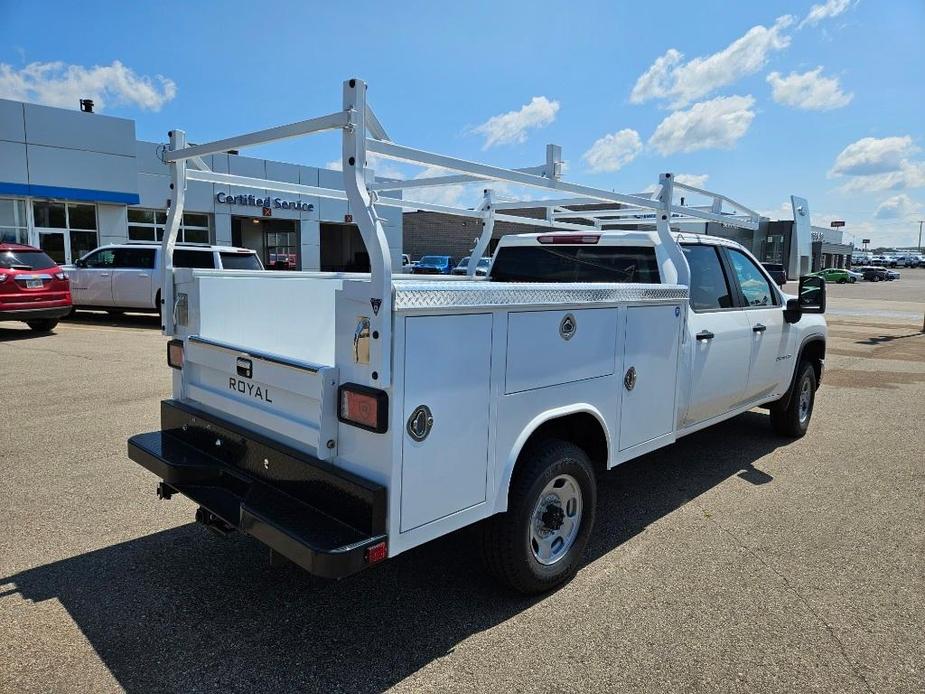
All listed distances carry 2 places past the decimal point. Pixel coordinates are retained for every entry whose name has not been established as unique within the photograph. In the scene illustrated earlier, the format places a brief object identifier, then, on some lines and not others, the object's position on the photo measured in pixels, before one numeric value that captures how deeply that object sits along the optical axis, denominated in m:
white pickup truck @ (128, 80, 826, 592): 2.59
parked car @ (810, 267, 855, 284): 60.16
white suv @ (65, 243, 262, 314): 14.98
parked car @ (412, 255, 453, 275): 32.57
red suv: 11.84
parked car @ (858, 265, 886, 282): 68.00
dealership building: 21.16
